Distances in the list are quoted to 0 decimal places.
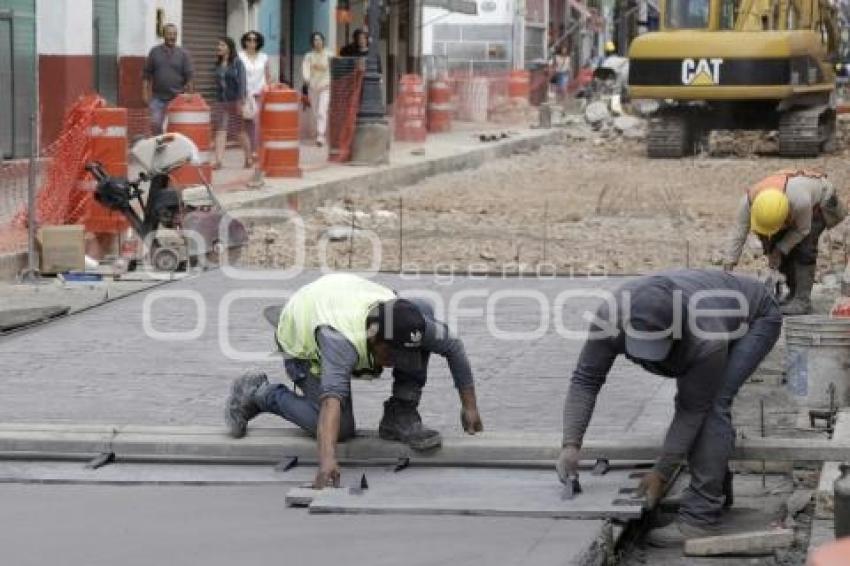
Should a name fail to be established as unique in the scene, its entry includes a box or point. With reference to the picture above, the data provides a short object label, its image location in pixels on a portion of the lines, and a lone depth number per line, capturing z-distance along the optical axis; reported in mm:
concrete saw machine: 17172
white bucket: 10367
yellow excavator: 33750
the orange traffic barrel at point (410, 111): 38094
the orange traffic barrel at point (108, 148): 18312
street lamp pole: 29906
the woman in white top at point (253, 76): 26766
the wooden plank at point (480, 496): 8328
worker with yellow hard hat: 13430
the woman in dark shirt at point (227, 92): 26391
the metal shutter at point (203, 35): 34500
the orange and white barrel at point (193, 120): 21703
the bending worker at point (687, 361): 8258
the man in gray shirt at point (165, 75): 25406
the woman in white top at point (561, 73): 67438
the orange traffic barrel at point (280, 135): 25531
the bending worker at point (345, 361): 8781
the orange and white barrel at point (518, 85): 53125
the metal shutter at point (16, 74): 26234
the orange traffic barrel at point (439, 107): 42594
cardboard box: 16781
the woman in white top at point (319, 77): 32312
